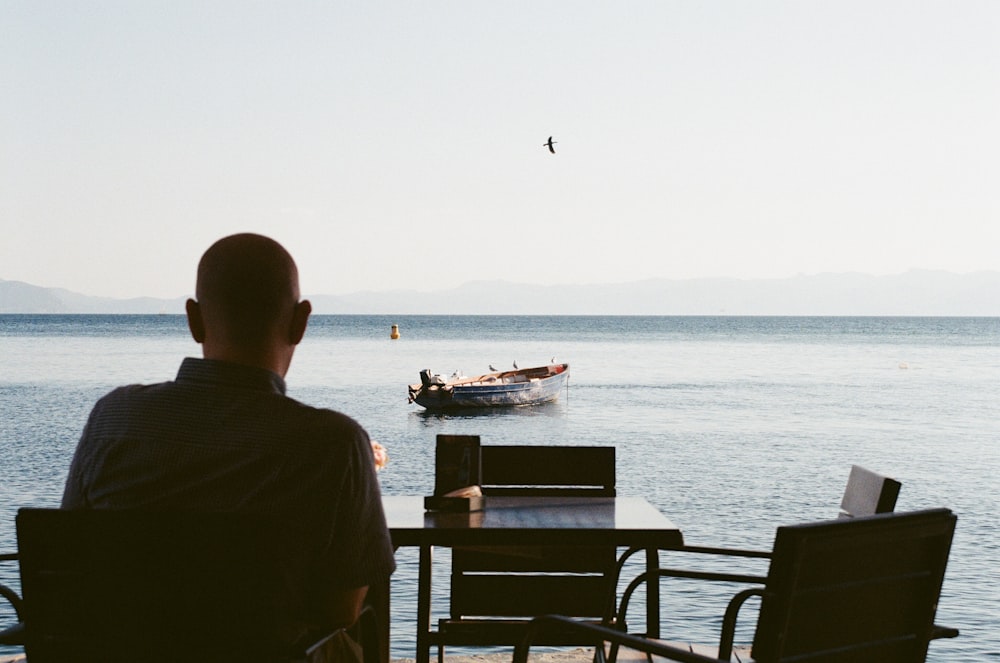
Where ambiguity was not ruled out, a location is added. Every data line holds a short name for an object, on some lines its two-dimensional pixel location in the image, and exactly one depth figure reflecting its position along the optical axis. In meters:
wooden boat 33.78
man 1.87
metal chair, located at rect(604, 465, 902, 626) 3.00
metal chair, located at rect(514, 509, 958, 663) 2.12
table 3.06
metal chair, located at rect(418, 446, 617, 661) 3.92
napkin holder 3.36
